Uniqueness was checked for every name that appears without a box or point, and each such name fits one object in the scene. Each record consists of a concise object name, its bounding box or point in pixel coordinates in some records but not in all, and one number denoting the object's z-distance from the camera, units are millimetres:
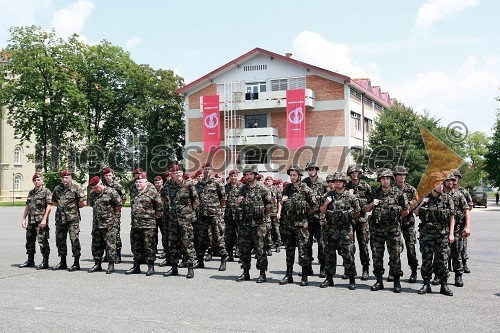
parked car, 40438
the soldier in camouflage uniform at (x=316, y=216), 9659
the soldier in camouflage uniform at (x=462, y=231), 8742
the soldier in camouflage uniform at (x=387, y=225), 8359
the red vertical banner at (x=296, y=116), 38969
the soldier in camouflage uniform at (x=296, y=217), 9047
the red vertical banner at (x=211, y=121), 41656
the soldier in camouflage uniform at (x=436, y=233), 8156
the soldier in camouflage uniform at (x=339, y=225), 8664
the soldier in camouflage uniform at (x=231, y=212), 12297
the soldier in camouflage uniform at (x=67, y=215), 10508
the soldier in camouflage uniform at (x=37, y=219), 10711
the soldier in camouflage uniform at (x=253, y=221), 9219
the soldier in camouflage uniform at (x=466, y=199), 9031
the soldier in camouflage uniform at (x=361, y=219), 9727
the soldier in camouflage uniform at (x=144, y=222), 9961
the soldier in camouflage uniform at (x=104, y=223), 10180
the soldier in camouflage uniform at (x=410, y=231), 9195
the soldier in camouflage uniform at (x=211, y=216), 11172
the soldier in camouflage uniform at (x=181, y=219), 9875
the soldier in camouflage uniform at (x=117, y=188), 10906
